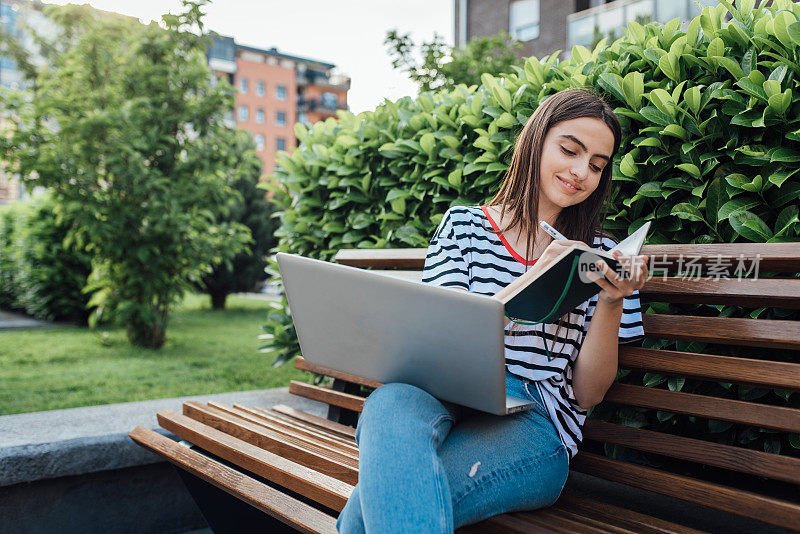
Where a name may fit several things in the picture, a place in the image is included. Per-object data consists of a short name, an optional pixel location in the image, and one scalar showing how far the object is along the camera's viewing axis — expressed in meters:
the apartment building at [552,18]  12.29
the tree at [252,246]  12.14
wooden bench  1.43
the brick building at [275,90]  54.12
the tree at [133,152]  5.76
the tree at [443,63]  6.34
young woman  1.28
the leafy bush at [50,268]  8.77
